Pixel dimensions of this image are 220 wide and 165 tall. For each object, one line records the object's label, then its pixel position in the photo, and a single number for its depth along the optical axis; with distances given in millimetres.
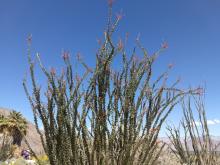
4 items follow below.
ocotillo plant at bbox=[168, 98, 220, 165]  2906
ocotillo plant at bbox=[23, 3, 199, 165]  1719
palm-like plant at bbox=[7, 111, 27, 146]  17500
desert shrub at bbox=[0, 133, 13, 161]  6425
